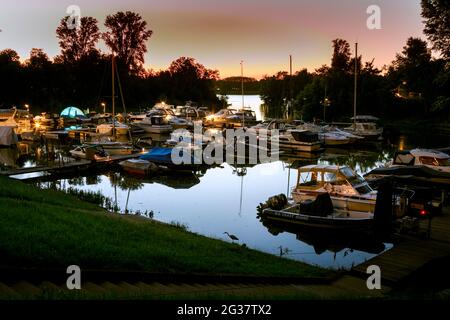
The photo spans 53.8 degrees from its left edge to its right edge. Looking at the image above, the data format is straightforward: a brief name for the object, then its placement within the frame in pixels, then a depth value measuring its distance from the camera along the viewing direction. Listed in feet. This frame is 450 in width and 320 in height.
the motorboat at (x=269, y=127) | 150.11
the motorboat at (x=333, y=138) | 143.45
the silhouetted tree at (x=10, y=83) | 229.45
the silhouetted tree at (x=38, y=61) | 251.39
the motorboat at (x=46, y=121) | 177.31
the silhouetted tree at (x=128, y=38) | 300.61
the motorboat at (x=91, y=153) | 101.14
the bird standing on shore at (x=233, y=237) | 52.80
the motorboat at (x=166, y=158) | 98.50
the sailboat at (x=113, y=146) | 112.27
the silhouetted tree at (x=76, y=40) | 282.36
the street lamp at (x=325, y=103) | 225.68
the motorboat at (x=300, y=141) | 130.21
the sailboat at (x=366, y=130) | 158.20
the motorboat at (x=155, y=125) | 179.22
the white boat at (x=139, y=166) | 93.15
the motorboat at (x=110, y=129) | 150.30
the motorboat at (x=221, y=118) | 209.97
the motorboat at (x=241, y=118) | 202.42
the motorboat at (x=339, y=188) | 56.48
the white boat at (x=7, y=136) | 129.18
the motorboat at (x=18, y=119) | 157.38
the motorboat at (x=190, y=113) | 230.89
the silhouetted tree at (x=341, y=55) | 295.69
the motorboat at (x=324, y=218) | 52.60
